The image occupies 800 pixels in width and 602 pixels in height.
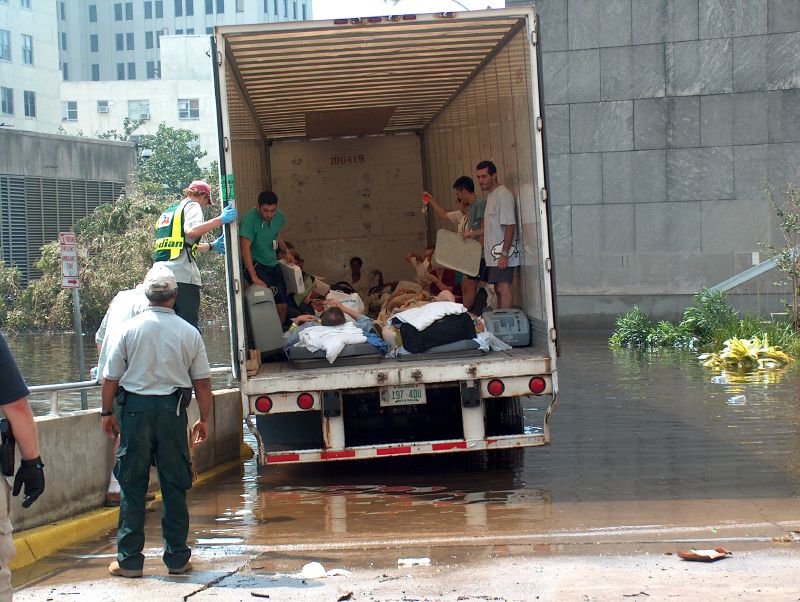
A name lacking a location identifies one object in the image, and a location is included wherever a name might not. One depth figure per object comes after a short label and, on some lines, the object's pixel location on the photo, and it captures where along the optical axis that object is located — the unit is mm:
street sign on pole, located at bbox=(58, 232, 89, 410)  12732
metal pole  10550
